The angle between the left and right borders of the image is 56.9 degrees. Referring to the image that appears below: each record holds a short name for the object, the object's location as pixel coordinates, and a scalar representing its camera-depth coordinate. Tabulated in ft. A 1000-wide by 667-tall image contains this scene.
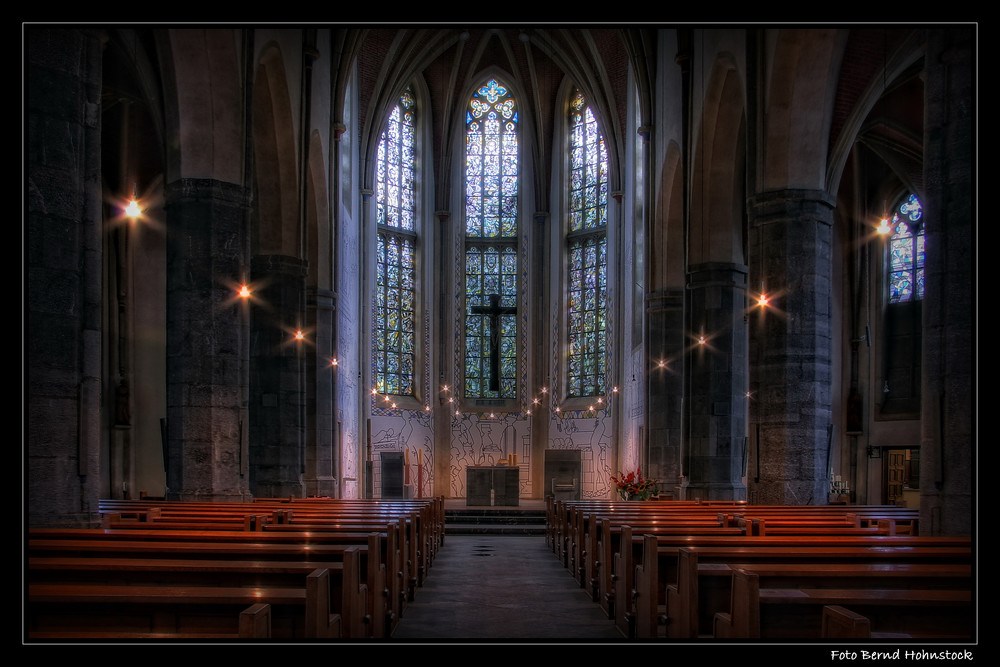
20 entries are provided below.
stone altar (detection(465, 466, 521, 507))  73.77
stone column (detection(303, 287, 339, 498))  64.28
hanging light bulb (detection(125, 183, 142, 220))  35.83
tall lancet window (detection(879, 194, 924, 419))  71.20
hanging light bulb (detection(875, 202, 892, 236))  45.68
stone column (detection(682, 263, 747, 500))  55.47
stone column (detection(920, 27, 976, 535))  25.49
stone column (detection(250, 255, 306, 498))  54.95
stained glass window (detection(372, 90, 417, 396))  94.22
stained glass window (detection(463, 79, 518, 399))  98.84
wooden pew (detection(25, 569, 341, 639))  12.27
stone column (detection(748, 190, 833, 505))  41.91
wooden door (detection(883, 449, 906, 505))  70.90
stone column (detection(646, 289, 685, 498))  67.15
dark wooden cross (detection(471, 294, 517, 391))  89.76
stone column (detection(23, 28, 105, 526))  24.20
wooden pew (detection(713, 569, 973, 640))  12.81
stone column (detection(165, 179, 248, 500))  38.86
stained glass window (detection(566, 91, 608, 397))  94.22
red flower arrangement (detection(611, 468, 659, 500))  59.06
